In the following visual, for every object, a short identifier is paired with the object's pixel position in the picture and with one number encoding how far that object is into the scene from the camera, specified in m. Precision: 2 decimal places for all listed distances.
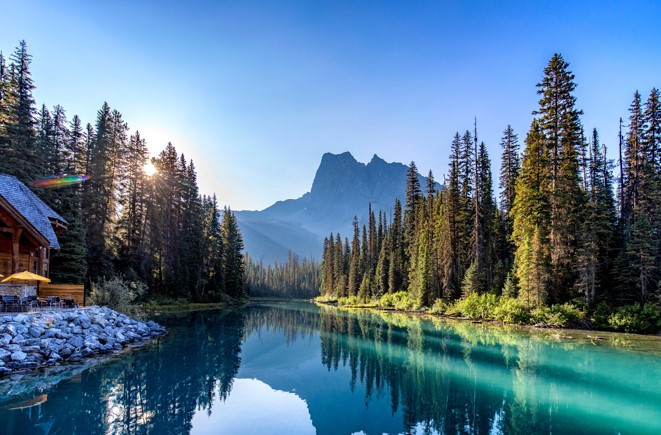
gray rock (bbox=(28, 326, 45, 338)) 15.62
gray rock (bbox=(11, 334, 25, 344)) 14.74
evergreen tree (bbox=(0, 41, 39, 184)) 29.94
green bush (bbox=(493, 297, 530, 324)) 31.33
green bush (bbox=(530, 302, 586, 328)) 28.70
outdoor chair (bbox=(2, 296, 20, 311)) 16.95
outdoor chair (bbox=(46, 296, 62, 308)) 19.72
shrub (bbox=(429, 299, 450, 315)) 41.84
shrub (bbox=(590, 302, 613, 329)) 27.84
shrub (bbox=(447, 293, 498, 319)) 34.91
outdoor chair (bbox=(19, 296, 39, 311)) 17.56
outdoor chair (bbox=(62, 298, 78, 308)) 20.71
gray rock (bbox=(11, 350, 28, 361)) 13.89
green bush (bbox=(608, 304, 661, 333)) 25.89
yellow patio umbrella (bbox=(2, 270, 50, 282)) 17.91
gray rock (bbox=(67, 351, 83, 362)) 15.86
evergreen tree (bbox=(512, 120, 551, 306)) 30.41
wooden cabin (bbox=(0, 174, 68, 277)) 19.64
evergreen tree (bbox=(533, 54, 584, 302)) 31.27
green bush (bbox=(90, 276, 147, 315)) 26.39
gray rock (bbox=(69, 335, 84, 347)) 16.69
